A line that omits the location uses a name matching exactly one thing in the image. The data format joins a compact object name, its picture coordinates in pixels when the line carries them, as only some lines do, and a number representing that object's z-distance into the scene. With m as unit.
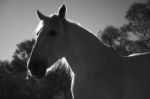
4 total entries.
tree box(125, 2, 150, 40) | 28.55
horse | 4.88
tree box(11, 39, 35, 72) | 41.47
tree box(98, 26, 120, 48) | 28.15
